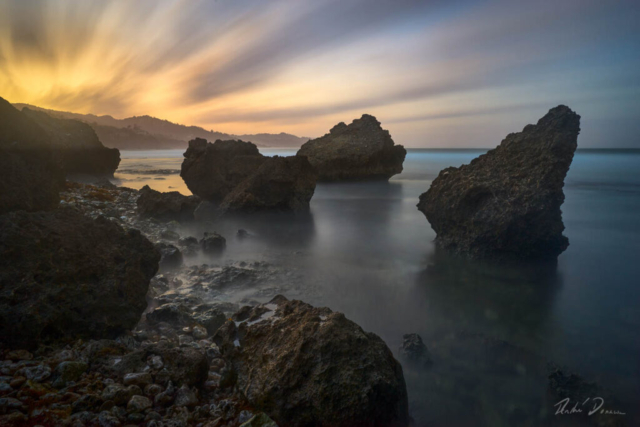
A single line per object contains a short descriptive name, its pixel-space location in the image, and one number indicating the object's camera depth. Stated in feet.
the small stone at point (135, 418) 8.83
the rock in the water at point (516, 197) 25.11
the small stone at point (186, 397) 9.81
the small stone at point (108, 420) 8.53
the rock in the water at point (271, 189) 44.88
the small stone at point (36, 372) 9.61
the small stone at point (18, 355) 10.53
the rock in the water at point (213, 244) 28.91
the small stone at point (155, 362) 10.84
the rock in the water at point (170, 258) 24.40
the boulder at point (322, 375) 9.08
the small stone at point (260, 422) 8.95
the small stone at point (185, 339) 14.34
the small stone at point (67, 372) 9.64
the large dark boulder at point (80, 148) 65.62
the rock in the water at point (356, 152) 88.58
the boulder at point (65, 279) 11.71
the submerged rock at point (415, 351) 14.60
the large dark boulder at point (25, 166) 17.63
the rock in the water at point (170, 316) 15.70
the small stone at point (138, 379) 10.02
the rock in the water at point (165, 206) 38.70
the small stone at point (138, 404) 9.11
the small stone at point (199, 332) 15.05
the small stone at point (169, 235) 31.53
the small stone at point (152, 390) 9.86
